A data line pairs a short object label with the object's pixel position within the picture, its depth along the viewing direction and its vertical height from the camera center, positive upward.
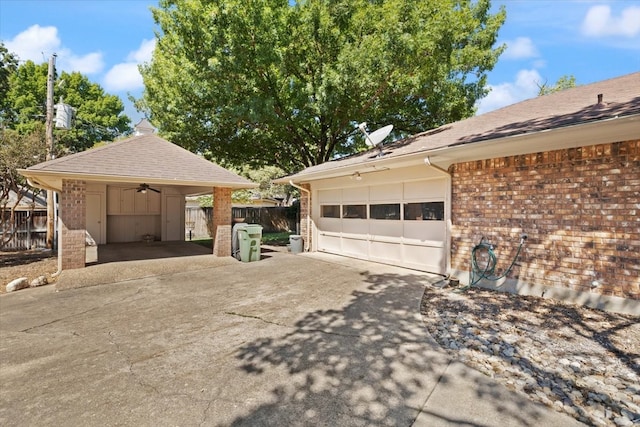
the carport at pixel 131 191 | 7.57 +0.73
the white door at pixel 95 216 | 13.11 -0.21
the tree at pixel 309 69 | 10.45 +5.25
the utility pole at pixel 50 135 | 12.23 +2.97
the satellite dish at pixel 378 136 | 8.59 +2.12
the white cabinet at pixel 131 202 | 13.72 +0.43
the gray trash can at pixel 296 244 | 11.46 -1.18
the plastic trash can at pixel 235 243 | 9.83 -0.97
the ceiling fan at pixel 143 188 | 12.32 +0.97
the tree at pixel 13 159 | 11.62 +1.92
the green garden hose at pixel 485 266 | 5.95 -1.03
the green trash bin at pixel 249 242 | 9.48 -0.91
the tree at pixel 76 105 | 28.81 +10.48
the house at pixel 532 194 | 4.61 +0.36
